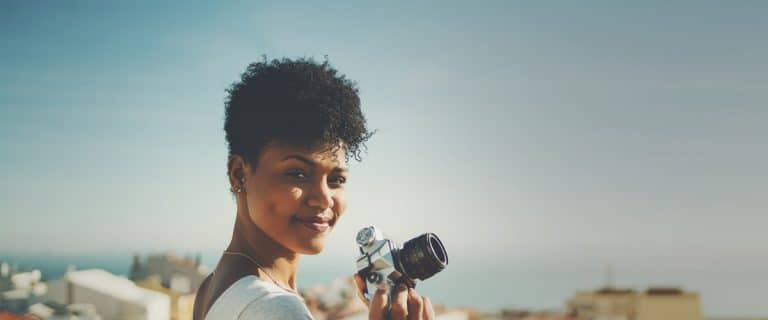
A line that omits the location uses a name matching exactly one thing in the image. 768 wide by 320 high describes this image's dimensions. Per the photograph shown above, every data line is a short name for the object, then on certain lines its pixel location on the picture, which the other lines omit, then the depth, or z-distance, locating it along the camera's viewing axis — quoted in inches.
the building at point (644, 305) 681.6
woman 49.3
